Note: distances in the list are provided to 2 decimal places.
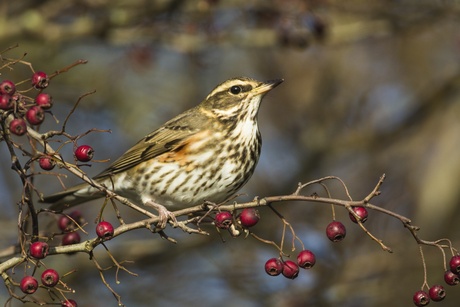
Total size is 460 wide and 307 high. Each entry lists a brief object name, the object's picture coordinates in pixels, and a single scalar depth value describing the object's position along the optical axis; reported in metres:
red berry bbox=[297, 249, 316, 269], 7.68
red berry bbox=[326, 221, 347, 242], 7.46
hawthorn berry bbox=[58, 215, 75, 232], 8.99
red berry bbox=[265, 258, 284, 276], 7.75
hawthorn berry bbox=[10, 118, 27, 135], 6.61
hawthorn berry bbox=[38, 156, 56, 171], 7.16
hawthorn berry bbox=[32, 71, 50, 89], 7.26
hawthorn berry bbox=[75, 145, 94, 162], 7.43
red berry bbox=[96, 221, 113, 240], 7.43
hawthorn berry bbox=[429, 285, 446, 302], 7.46
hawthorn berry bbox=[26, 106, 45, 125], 6.89
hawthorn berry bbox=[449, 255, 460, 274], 7.33
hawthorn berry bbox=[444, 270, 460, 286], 7.33
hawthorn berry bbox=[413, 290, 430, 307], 7.37
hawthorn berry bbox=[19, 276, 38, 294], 7.25
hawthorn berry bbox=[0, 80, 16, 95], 6.86
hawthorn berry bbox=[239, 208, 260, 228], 7.70
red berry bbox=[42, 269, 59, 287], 7.40
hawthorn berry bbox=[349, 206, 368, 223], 7.30
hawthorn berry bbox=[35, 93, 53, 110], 7.01
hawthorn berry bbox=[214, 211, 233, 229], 7.80
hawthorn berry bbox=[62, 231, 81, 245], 8.77
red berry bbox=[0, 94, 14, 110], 6.69
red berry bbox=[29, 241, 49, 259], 7.25
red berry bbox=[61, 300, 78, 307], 7.51
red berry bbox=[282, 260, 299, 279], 7.85
